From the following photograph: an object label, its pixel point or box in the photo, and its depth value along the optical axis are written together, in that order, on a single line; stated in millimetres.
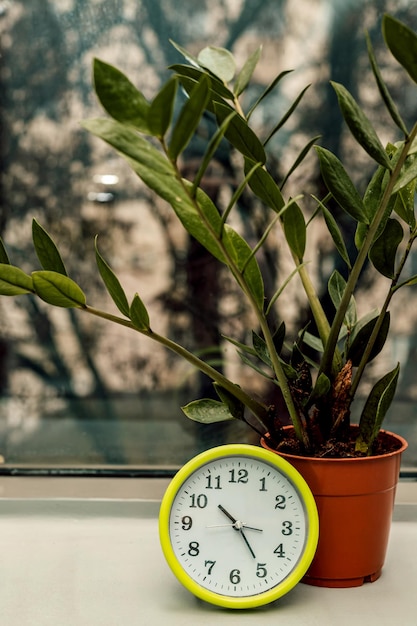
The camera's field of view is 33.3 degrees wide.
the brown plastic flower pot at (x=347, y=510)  660
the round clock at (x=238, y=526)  638
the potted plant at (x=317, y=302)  596
